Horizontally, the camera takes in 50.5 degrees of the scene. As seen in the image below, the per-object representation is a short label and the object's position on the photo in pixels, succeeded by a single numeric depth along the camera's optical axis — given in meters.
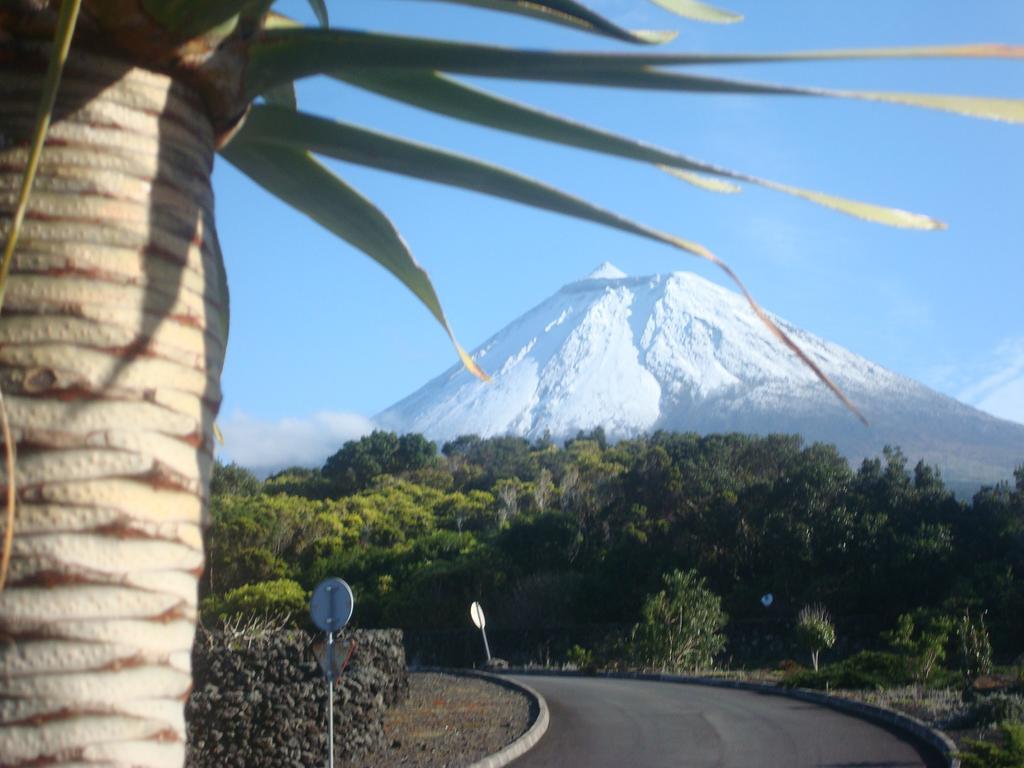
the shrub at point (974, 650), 20.00
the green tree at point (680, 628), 25.84
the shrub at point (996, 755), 7.76
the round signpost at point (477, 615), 25.34
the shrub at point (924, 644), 18.84
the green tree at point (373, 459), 61.66
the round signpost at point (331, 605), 11.07
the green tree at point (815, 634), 23.67
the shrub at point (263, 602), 31.36
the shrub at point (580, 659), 27.05
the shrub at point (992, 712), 11.88
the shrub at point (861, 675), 18.47
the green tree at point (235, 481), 50.94
